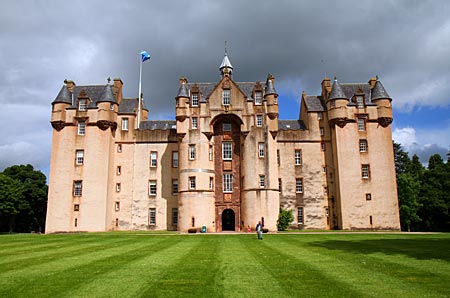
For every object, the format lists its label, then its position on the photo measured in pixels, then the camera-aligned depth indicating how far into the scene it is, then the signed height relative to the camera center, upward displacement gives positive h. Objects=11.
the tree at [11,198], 57.91 +3.09
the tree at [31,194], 66.25 +4.12
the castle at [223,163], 46.91 +7.00
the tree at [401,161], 74.19 +10.56
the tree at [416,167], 71.55 +9.31
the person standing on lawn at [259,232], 30.03 -1.38
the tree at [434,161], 72.62 +10.34
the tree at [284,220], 45.81 -0.65
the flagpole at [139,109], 55.24 +15.99
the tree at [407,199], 57.53 +2.27
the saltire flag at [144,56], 55.91 +24.11
